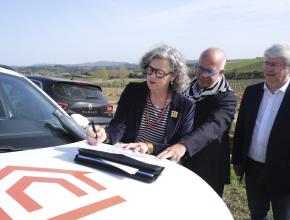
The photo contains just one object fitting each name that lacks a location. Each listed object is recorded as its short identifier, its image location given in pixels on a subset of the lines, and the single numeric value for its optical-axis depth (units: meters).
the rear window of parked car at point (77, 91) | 7.70
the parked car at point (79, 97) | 7.62
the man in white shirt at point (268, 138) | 3.31
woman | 3.11
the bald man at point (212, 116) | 3.32
